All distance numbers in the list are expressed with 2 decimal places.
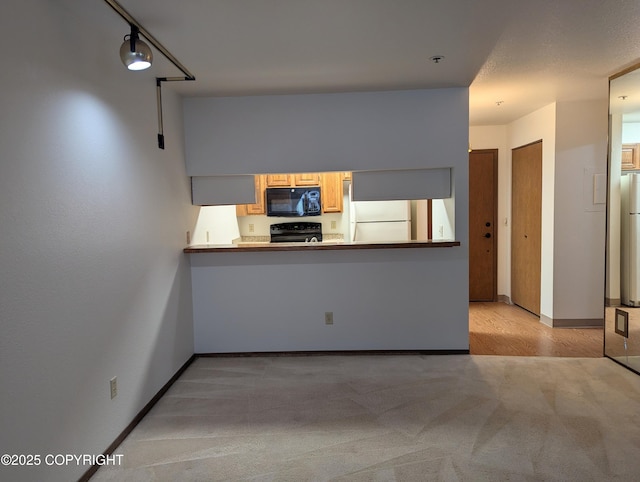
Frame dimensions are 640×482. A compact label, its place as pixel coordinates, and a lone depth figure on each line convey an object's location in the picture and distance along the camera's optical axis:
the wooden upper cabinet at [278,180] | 5.53
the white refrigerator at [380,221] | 5.07
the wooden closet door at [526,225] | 4.91
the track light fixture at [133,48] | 2.04
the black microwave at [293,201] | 5.47
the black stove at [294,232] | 5.80
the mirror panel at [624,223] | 3.31
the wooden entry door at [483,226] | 5.78
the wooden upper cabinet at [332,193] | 5.67
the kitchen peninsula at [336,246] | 3.72
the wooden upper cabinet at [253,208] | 5.67
